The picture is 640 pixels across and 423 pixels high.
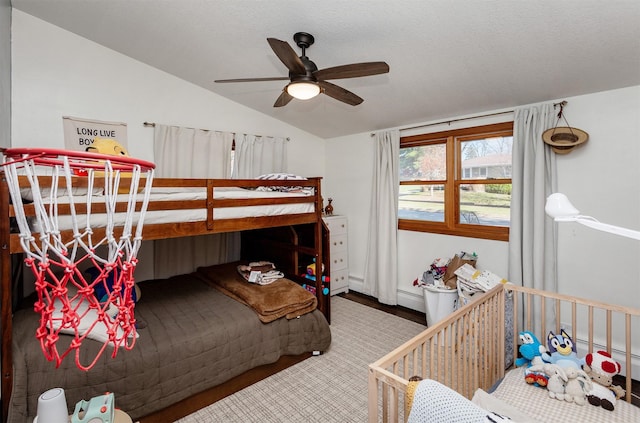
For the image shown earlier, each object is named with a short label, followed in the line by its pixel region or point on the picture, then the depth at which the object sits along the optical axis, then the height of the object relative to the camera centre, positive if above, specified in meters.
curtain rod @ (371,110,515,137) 2.95 +1.00
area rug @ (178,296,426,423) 2.01 -1.29
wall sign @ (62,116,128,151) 2.72 +0.74
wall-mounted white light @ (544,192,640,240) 0.93 +0.01
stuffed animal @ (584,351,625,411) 1.55 -0.88
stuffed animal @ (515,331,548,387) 1.72 -0.84
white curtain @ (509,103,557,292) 2.64 +0.12
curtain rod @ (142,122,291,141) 3.13 +0.90
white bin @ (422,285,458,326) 2.94 -0.84
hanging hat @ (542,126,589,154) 2.45 +0.63
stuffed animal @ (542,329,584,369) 1.72 -0.80
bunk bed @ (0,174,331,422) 1.59 -0.80
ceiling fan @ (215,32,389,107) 1.71 +0.85
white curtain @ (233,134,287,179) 3.75 +0.72
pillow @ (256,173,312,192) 2.79 +0.30
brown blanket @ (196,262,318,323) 2.41 -0.70
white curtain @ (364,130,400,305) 3.74 -0.03
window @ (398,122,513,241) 3.06 +0.36
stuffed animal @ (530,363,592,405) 1.58 -0.88
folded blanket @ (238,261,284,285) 2.88 -0.57
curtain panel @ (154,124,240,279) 3.22 +0.48
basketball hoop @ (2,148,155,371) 0.96 -0.05
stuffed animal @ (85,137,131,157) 2.10 +0.45
